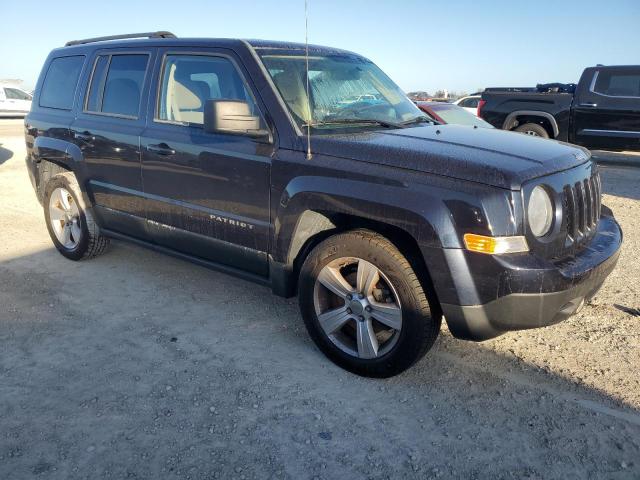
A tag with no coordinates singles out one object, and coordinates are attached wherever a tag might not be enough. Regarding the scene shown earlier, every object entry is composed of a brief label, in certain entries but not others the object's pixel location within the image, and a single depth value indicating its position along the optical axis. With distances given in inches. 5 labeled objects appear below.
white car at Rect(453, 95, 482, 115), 790.5
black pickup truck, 418.0
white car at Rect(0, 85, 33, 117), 953.5
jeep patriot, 104.6
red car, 309.4
